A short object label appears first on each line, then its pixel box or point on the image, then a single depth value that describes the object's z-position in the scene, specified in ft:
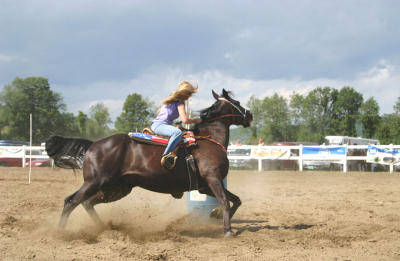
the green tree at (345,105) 258.78
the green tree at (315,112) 263.29
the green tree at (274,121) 273.11
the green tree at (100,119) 227.46
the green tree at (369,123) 201.46
